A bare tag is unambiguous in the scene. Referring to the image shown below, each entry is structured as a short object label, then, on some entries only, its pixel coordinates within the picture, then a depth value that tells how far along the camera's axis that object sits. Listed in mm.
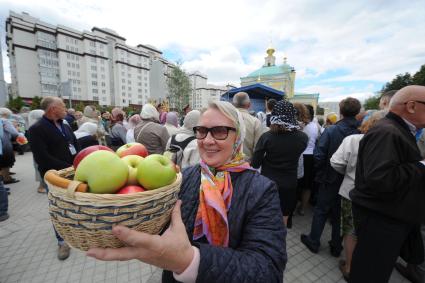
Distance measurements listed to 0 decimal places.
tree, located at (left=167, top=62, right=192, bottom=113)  27156
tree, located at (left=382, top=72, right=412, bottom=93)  36616
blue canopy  10625
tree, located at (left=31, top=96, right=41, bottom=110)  25484
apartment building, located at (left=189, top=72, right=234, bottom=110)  90875
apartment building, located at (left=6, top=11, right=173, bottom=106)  45938
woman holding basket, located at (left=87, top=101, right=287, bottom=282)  784
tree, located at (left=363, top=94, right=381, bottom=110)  53762
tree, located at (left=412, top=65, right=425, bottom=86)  27950
